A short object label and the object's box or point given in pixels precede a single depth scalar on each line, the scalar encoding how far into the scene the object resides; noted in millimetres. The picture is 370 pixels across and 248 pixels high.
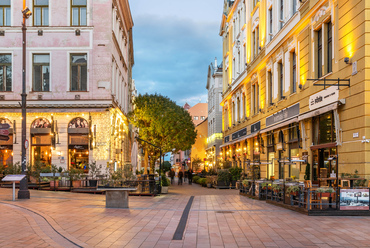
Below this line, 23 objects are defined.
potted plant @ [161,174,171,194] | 25031
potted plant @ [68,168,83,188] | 23414
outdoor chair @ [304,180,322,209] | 13085
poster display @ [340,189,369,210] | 12617
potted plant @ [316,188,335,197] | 13019
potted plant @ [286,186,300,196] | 14230
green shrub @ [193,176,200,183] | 46166
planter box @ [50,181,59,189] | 23670
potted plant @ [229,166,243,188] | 33406
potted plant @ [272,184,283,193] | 16525
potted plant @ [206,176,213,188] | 35938
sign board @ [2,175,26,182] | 16183
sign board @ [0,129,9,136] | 19067
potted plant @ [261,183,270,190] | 18289
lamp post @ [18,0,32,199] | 17016
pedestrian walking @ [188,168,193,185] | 45156
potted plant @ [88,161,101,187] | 23600
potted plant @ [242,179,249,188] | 21666
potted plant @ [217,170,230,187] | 33250
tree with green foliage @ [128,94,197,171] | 39312
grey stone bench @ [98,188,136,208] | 14711
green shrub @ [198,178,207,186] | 38169
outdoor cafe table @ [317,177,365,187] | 13916
